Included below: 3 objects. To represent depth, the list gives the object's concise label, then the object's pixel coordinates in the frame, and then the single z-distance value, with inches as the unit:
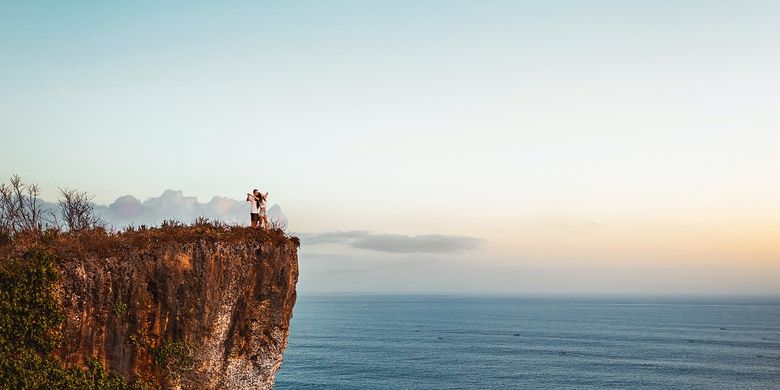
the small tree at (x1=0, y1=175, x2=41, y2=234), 1833.2
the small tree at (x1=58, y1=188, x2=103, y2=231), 2016.5
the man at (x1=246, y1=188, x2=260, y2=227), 1295.5
